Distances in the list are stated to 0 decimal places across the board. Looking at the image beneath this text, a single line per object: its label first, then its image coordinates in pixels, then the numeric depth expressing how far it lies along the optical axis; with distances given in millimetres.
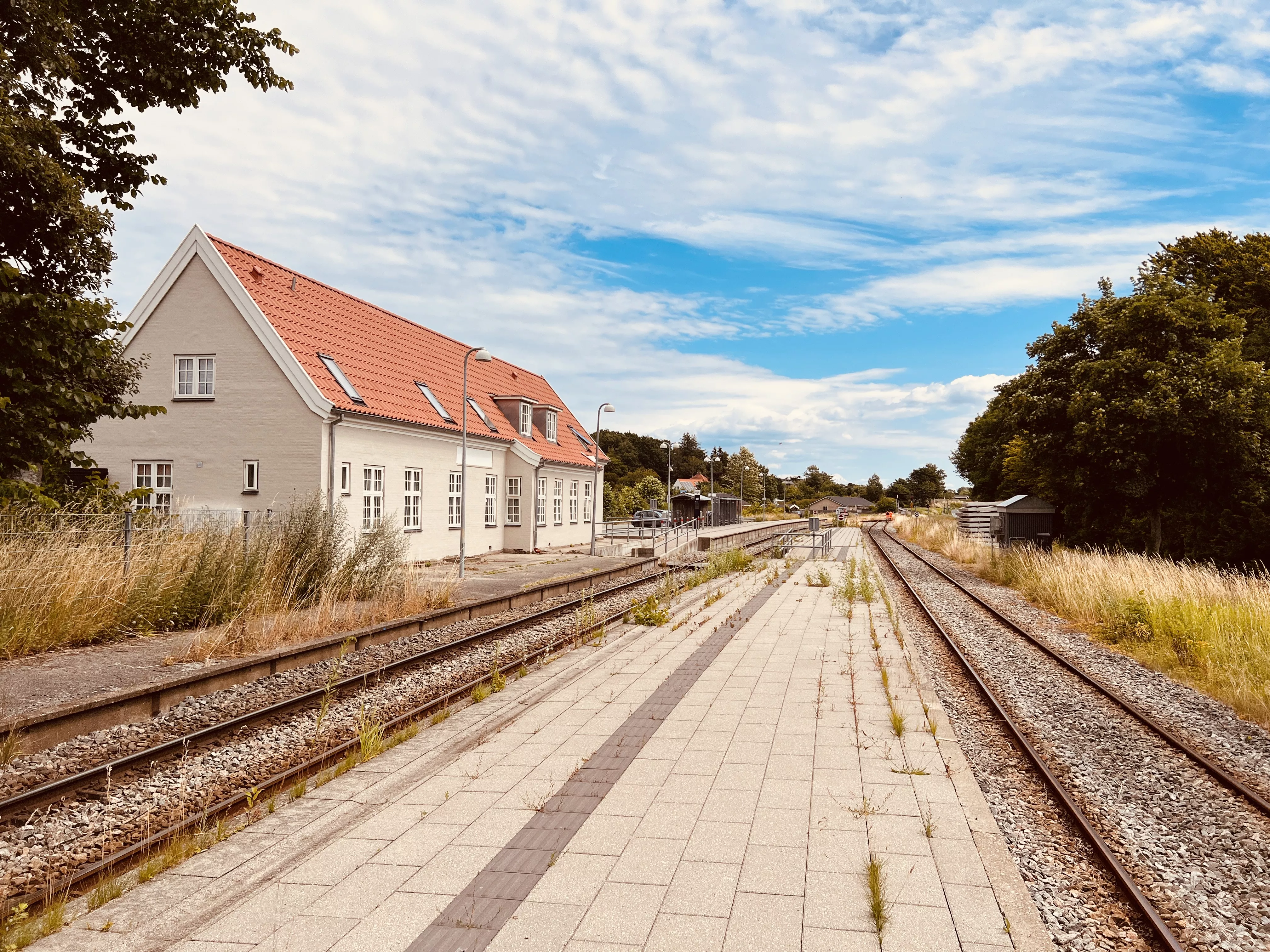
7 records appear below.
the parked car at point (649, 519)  50250
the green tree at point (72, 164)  11039
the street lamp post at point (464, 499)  18953
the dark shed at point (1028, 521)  29234
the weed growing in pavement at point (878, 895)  3953
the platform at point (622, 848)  3912
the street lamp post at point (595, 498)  30906
